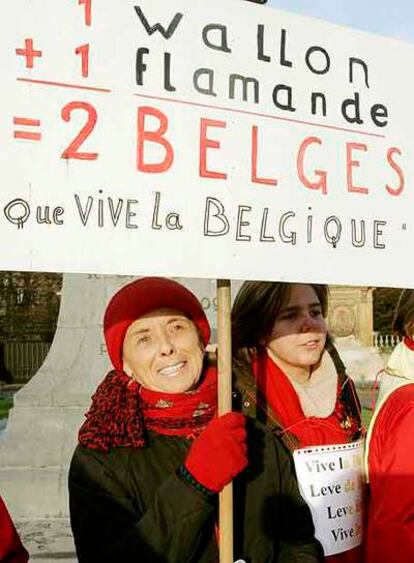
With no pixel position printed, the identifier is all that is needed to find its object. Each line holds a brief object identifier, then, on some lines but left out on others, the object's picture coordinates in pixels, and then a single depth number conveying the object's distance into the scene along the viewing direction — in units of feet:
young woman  8.29
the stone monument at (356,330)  66.54
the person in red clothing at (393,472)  7.97
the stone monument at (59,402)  18.48
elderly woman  6.97
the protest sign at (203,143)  6.32
